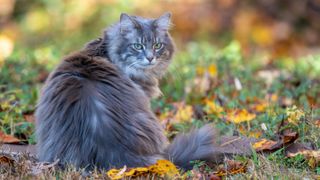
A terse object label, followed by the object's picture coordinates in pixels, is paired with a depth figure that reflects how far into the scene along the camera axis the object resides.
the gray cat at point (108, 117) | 6.70
